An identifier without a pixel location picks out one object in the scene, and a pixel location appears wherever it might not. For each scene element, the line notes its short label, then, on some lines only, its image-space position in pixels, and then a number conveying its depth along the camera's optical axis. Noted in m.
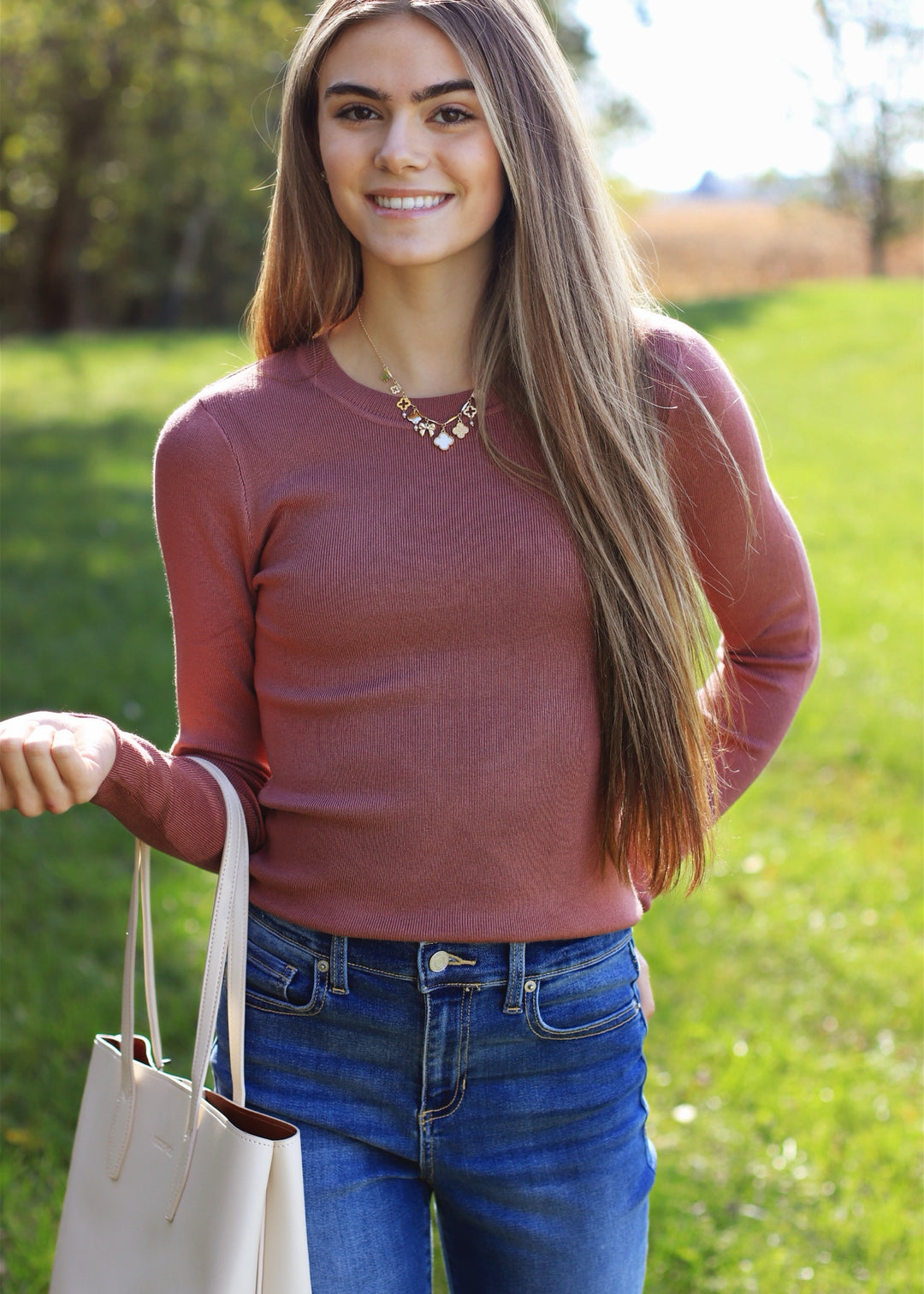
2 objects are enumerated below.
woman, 2.03
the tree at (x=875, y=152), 24.31
